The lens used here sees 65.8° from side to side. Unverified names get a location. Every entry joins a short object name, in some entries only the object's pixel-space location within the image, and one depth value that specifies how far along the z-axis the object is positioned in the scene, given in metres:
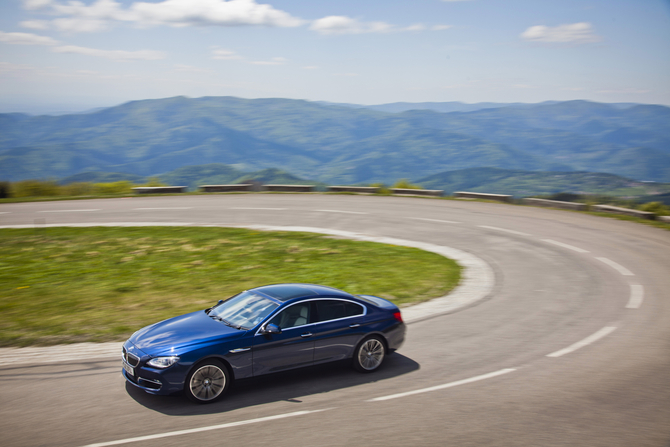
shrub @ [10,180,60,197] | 33.25
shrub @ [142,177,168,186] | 38.25
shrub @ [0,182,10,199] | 31.97
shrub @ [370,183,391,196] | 34.12
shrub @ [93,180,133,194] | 35.03
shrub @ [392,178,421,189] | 36.69
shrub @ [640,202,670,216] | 25.57
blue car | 6.79
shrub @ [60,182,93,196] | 34.62
